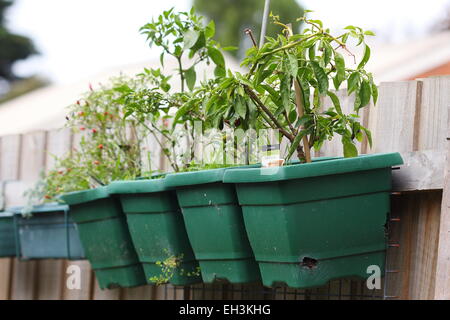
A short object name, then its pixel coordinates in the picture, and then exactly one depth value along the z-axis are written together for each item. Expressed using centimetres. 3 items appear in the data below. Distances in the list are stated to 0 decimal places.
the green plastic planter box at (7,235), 370
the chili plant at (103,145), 333
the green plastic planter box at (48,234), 343
